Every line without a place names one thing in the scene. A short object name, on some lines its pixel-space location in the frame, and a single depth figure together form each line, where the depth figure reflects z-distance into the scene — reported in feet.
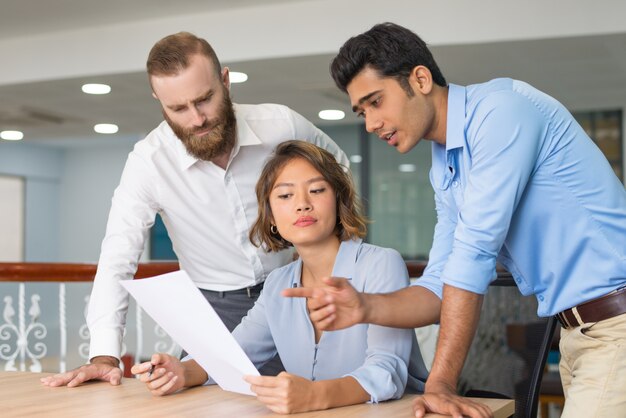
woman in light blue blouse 5.66
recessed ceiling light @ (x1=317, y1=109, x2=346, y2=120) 25.79
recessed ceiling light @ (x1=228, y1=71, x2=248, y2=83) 19.51
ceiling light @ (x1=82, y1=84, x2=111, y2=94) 20.98
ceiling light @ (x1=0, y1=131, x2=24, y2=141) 30.55
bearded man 7.26
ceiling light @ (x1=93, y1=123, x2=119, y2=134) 28.09
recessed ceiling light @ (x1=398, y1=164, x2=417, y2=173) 28.45
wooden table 5.00
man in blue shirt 5.10
